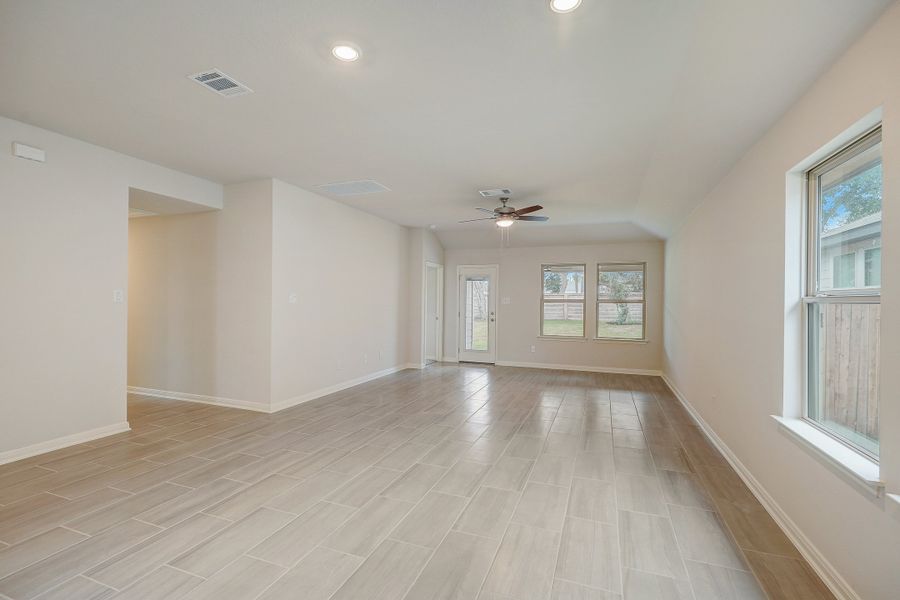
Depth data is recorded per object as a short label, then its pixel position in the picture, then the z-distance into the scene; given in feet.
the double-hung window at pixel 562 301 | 27.53
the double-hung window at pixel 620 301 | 26.32
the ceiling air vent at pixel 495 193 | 16.99
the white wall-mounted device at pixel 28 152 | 10.75
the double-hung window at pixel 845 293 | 6.32
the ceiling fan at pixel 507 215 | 17.70
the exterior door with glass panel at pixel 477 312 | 29.37
